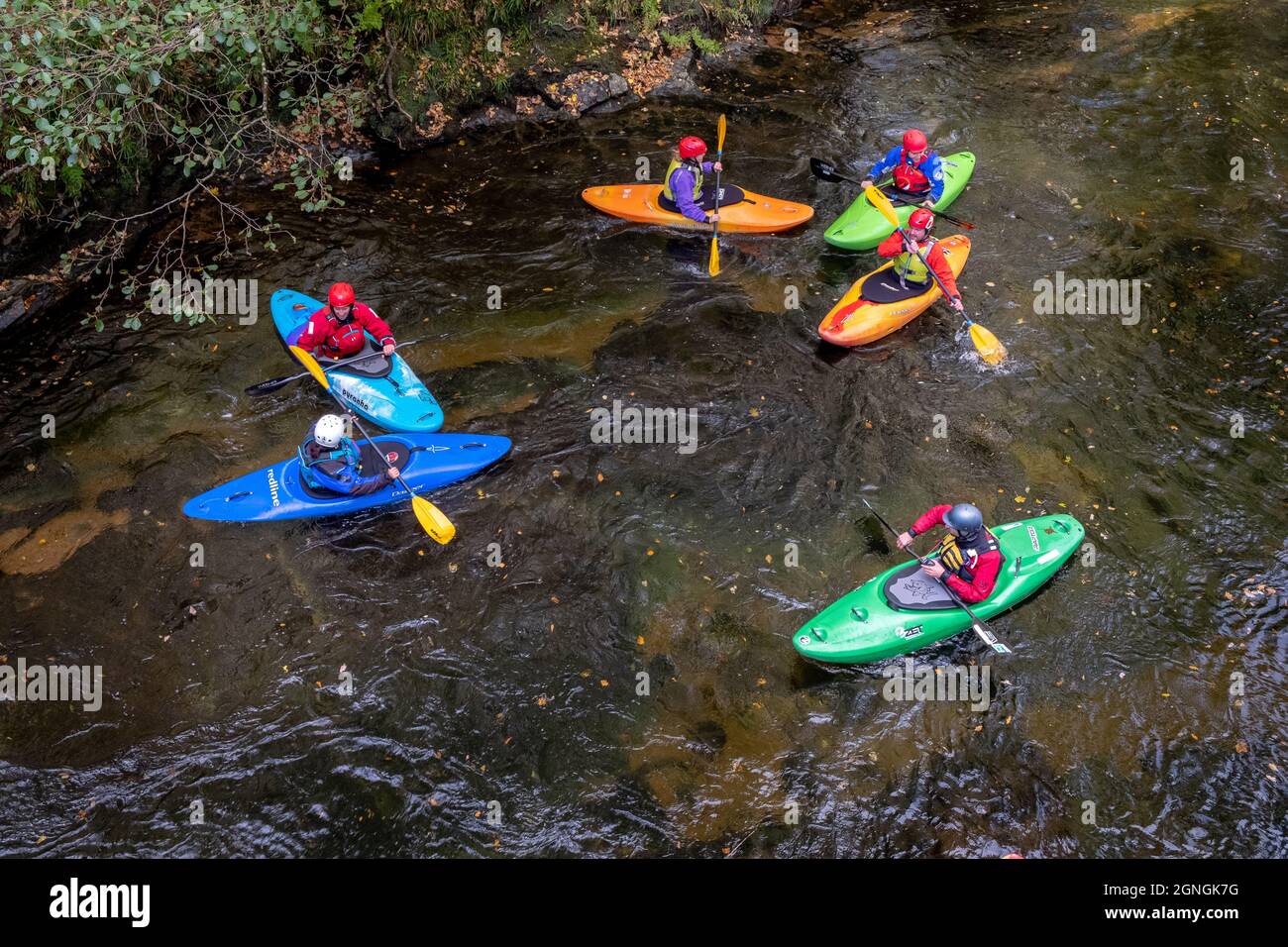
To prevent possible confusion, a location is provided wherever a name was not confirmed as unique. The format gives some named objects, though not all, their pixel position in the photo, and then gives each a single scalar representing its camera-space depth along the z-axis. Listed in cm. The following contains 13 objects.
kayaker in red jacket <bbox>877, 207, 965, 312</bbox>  830
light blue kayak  766
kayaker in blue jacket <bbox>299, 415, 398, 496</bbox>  686
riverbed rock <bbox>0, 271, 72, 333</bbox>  865
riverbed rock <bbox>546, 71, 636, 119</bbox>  1159
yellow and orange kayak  838
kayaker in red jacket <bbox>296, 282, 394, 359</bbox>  769
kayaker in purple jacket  942
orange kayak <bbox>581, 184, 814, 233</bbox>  976
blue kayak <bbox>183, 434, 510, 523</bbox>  697
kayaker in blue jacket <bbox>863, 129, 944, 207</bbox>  939
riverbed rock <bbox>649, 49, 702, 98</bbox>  1210
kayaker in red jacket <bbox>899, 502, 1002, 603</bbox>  591
